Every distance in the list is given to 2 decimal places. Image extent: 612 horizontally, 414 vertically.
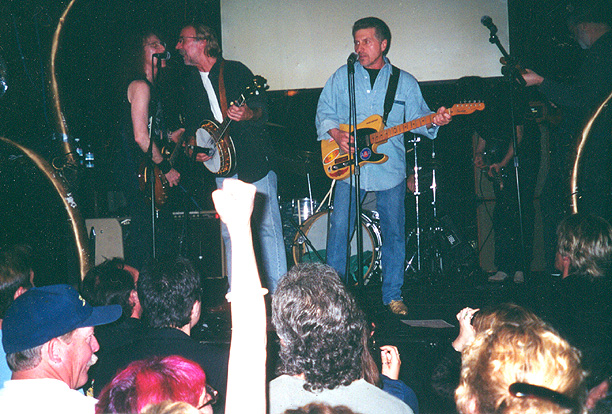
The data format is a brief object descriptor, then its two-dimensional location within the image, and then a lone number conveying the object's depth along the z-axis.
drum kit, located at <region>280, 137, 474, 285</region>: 5.49
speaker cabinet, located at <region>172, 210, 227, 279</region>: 5.57
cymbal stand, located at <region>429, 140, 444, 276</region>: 5.73
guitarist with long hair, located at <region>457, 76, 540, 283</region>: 5.20
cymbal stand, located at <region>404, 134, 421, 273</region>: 5.53
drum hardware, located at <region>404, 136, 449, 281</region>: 5.58
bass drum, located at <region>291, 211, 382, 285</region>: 5.47
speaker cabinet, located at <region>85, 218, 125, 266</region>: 5.22
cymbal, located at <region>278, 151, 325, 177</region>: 5.59
